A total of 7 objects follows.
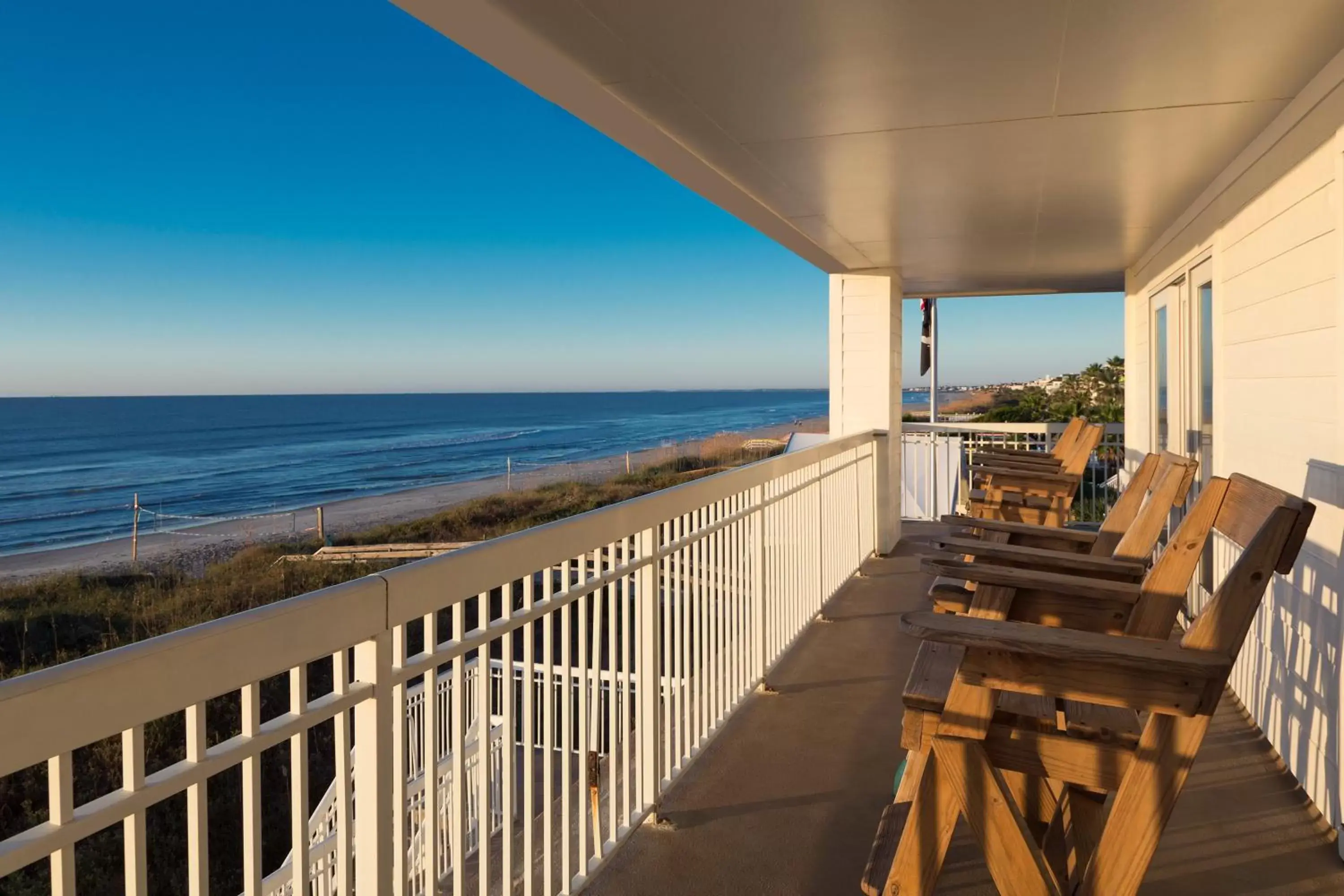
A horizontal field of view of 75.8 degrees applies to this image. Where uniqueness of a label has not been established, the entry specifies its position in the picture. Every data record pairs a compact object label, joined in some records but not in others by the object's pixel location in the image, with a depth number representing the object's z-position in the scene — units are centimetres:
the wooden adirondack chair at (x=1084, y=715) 146
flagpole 1065
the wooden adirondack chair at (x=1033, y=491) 441
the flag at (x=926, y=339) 1076
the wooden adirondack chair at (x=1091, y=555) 210
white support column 645
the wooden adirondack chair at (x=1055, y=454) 482
